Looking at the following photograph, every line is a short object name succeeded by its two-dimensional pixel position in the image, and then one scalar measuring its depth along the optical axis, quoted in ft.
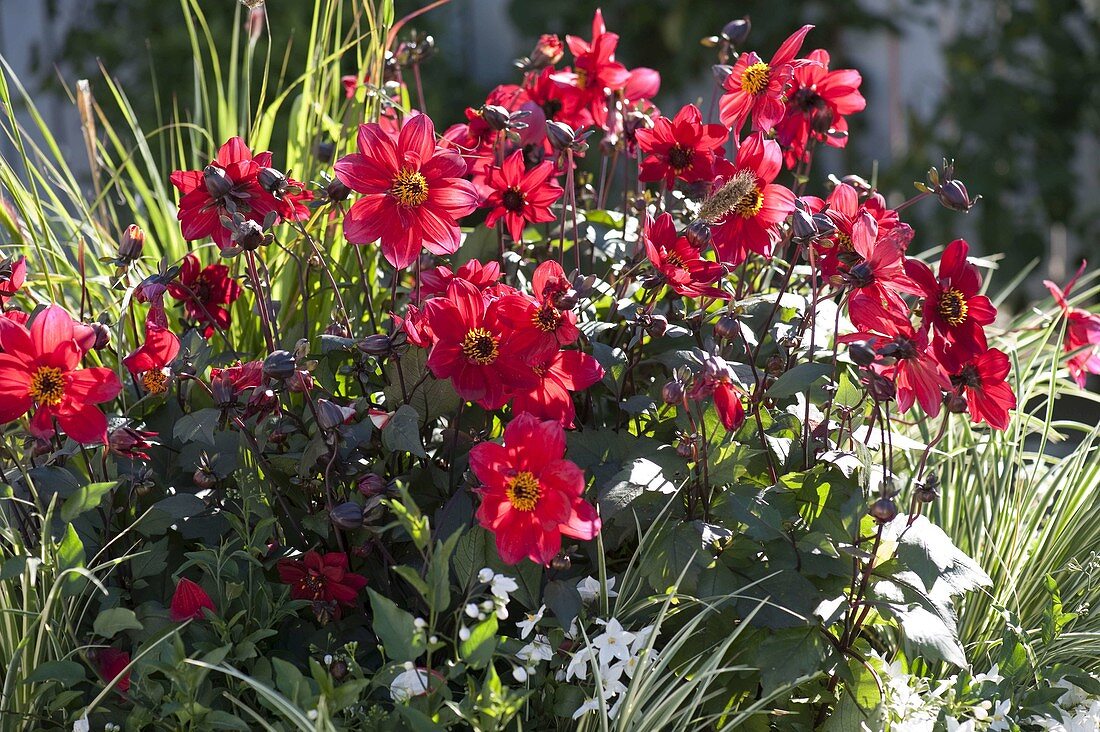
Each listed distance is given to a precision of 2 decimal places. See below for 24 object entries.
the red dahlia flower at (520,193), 8.92
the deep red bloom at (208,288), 9.02
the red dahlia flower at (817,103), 9.15
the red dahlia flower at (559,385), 8.47
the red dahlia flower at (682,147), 8.96
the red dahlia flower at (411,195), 8.50
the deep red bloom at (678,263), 8.56
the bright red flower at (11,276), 8.59
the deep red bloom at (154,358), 8.55
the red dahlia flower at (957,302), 8.41
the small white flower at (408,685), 8.13
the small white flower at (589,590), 8.61
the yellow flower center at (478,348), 8.41
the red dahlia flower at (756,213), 8.75
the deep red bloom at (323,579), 8.62
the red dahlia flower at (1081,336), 9.09
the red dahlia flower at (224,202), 8.58
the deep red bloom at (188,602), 8.46
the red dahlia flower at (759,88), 8.83
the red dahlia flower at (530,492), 8.24
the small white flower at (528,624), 8.37
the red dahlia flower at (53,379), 8.33
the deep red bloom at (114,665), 8.52
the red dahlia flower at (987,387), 8.45
